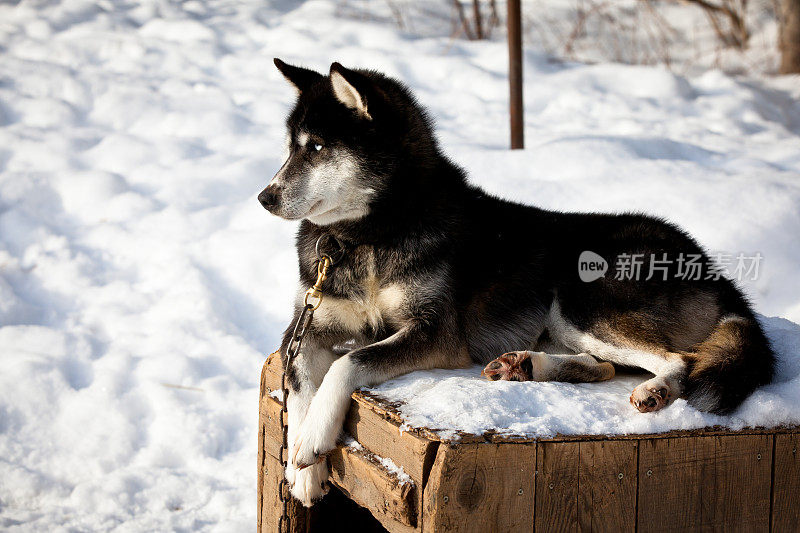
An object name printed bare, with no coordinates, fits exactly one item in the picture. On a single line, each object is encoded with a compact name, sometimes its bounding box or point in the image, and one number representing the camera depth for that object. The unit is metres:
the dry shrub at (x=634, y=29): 8.07
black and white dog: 2.13
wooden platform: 1.65
